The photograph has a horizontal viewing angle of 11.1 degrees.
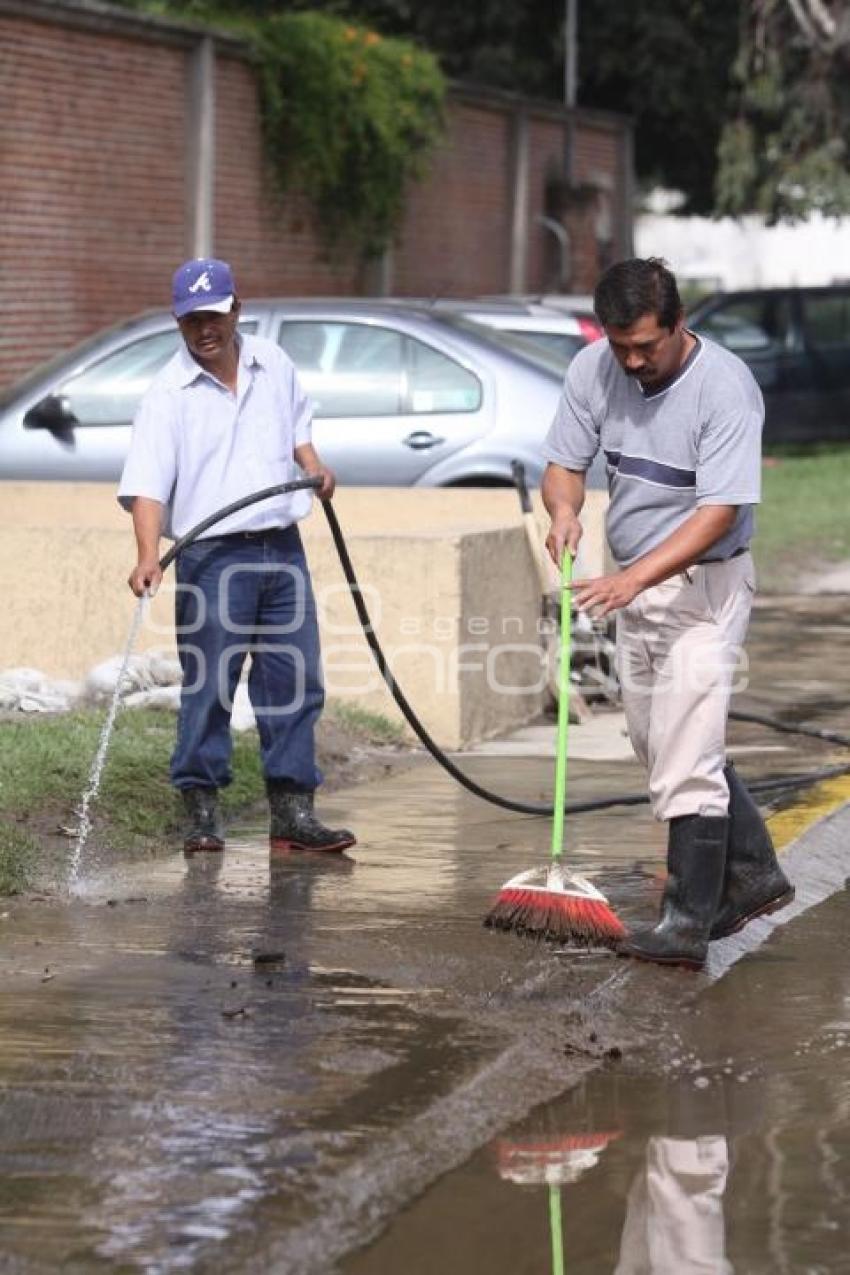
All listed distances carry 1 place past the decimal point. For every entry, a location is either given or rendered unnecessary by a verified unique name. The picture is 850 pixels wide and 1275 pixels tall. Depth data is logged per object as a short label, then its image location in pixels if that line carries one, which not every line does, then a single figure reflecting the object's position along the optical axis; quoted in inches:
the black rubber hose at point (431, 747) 545.6
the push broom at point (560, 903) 441.0
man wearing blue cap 515.6
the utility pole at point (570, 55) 2265.1
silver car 868.3
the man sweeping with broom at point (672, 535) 423.8
